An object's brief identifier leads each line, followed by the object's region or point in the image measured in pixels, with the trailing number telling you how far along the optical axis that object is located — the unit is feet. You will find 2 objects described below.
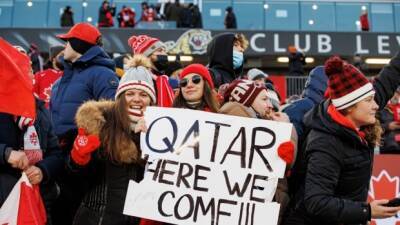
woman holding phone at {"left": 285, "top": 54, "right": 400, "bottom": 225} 20.56
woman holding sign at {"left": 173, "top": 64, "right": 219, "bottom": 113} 26.15
